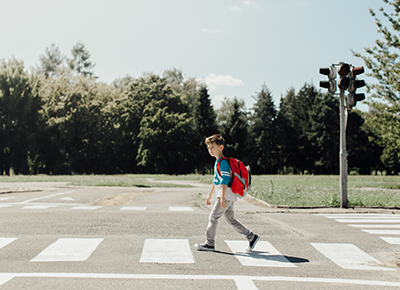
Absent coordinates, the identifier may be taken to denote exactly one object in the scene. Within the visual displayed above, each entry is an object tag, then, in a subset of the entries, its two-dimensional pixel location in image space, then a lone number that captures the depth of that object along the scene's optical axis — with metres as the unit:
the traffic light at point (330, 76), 12.80
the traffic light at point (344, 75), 12.48
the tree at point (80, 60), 69.18
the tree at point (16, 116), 47.22
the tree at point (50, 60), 67.94
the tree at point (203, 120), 61.78
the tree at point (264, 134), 69.69
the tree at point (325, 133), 66.00
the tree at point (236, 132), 63.15
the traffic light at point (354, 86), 12.43
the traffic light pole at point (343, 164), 12.88
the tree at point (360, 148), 67.38
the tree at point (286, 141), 69.86
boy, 6.17
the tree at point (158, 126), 55.34
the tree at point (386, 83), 24.19
